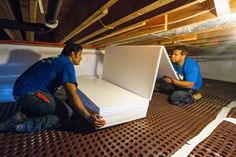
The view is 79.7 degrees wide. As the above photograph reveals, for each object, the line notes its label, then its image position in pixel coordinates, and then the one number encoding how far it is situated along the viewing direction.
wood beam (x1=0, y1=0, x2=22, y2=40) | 1.05
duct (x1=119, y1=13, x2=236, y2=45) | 1.11
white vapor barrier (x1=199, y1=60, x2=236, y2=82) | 4.12
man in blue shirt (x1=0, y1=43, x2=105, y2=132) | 1.24
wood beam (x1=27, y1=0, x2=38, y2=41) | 0.92
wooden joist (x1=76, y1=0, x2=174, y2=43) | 0.84
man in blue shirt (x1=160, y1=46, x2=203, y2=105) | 2.05
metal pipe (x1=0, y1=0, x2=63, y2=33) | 0.89
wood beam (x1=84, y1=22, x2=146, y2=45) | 1.24
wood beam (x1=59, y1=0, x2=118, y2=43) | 0.93
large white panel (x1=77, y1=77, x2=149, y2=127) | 1.37
